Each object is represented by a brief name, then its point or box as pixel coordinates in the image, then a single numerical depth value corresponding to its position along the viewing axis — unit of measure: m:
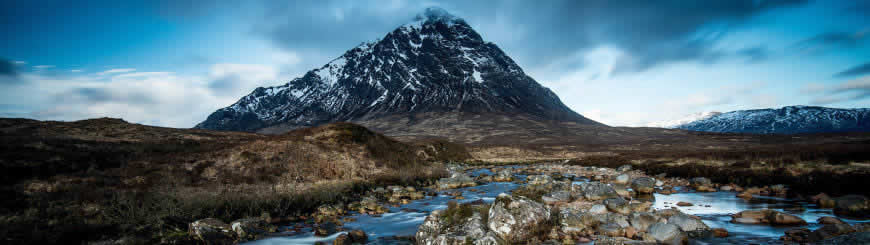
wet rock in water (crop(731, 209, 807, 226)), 11.50
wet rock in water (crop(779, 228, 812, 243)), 9.61
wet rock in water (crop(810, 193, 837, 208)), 13.50
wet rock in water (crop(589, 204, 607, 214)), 13.22
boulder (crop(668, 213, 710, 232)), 10.90
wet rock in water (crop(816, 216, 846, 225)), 11.01
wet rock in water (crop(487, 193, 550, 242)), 9.81
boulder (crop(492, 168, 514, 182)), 30.29
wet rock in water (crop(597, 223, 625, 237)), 10.94
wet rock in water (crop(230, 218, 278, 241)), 11.77
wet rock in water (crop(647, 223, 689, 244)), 10.00
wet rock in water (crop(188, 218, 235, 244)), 10.71
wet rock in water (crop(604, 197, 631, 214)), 13.76
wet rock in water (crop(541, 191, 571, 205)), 17.17
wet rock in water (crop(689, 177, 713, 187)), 21.03
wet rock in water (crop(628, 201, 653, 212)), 14.31
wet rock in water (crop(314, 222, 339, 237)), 12.35
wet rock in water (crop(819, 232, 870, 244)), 7.44
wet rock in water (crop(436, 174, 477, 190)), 25.85
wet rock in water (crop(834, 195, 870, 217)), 12.02
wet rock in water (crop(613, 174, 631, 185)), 23.33
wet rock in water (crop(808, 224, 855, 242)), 9.28
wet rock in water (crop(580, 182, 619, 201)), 17.47
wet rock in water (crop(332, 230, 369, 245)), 10.93
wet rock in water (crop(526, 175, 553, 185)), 24.52
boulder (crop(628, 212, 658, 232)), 11.11
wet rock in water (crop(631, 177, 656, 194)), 19.70
